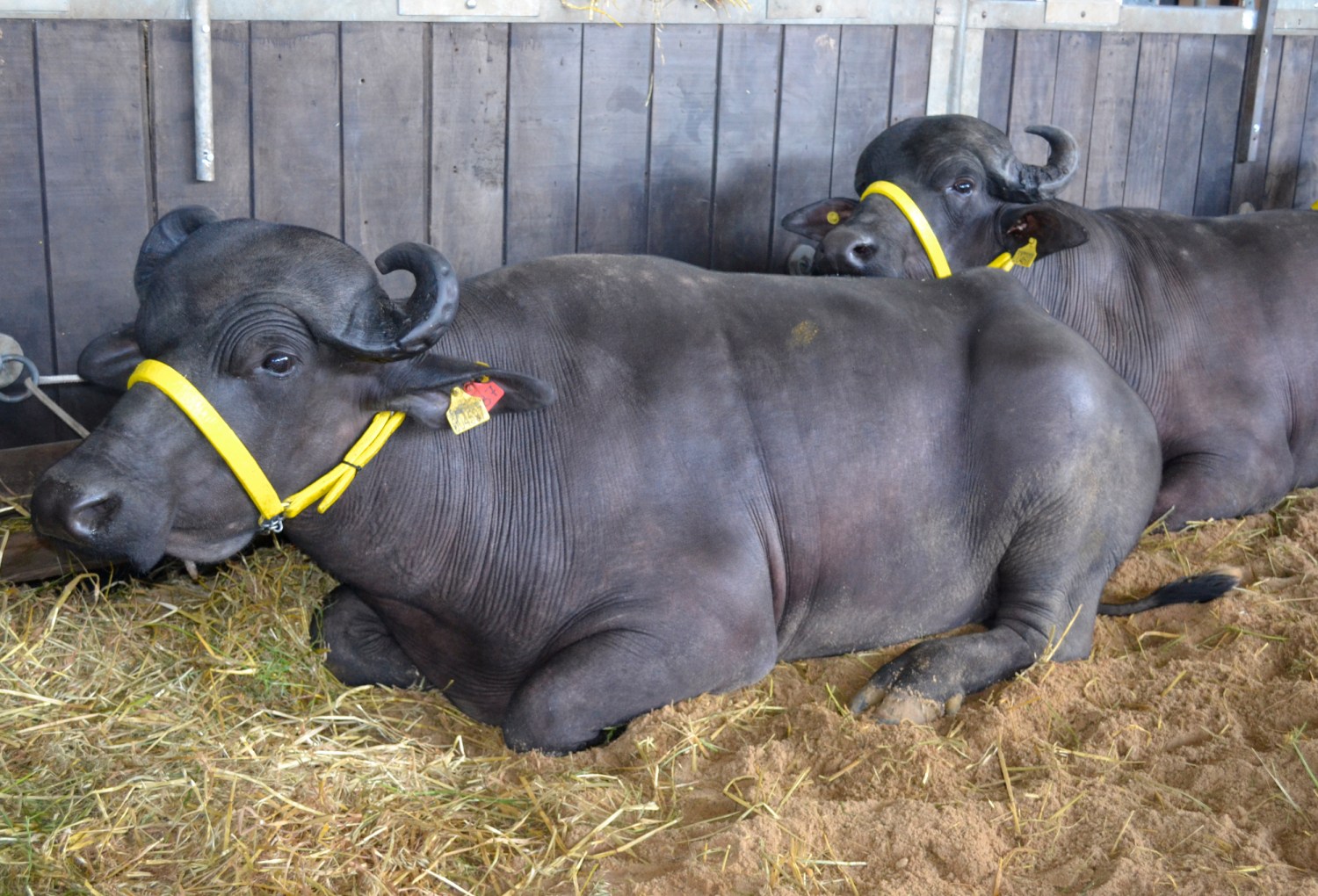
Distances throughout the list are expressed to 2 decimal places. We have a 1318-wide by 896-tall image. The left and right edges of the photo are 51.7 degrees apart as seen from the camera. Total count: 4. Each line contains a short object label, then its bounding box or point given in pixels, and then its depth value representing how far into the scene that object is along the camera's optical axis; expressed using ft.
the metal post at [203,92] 15.94
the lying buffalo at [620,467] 11.69
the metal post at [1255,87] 26.37
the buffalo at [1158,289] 18.84
